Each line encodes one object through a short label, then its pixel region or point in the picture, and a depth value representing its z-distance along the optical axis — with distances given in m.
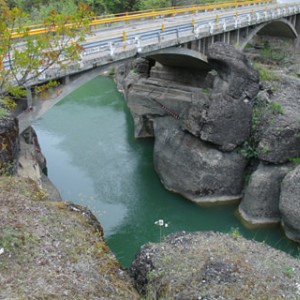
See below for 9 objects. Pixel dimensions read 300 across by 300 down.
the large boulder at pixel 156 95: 26.23
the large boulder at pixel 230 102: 21.77
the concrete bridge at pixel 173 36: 17.56
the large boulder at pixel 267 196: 20.12
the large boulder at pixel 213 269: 8.19
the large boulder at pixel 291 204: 18.09
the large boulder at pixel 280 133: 20.19
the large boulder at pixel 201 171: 22.16
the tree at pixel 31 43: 11.26
